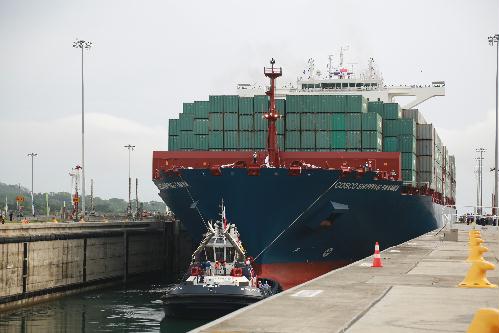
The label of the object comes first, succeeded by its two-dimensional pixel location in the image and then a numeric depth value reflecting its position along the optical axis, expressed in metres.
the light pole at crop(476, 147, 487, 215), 160.86
